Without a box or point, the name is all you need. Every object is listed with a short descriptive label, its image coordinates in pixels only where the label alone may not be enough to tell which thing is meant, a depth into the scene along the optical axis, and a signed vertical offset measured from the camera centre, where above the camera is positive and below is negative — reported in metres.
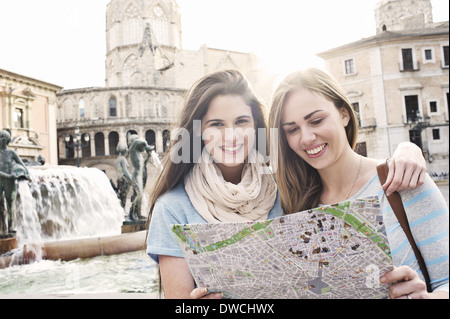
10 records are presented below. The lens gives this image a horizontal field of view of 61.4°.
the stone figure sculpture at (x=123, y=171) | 7.93 +0.42
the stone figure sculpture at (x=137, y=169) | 7.70 +0.43
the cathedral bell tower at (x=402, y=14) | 24.65 +11.76
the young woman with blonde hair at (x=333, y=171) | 1.20 +0.03
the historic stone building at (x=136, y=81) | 32.97 +11.30
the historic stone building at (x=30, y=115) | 16.05 +4.03
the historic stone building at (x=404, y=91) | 21.62 +4.72
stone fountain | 5.79 -0.48
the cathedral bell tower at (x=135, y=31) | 45.62 +19.43
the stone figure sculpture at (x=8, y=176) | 5.73 +0.33
